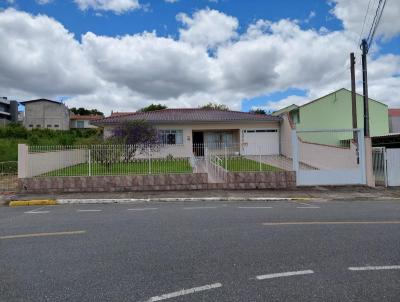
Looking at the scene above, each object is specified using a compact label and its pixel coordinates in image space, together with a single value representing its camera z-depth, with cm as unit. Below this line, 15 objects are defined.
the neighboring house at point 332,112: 2762
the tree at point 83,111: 9756
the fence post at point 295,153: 1362
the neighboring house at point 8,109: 7550
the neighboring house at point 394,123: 3432
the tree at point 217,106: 6544
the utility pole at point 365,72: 1447
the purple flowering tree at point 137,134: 2130
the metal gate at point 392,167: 1370
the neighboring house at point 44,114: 6988
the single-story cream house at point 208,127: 2581
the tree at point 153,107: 6544
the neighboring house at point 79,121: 7656
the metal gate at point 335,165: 1365
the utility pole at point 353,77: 1795
